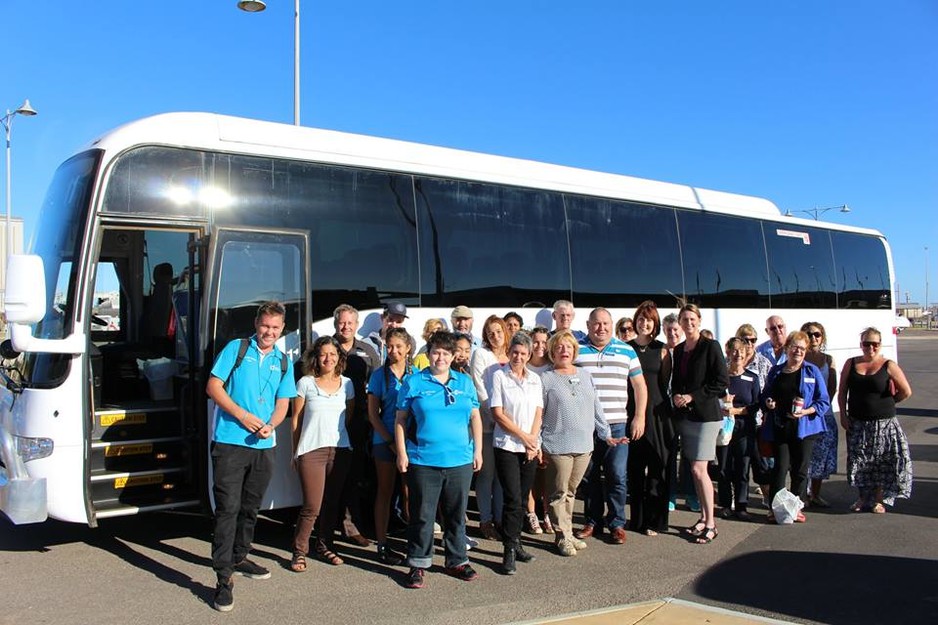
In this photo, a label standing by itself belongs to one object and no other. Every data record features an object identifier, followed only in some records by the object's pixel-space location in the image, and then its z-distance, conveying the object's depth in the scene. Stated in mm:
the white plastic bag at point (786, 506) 7289
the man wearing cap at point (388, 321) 6891
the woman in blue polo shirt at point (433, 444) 5598
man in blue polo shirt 5332
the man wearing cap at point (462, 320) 7172
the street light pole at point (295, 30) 12656
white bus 5914
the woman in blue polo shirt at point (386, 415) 6133
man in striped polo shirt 6773
